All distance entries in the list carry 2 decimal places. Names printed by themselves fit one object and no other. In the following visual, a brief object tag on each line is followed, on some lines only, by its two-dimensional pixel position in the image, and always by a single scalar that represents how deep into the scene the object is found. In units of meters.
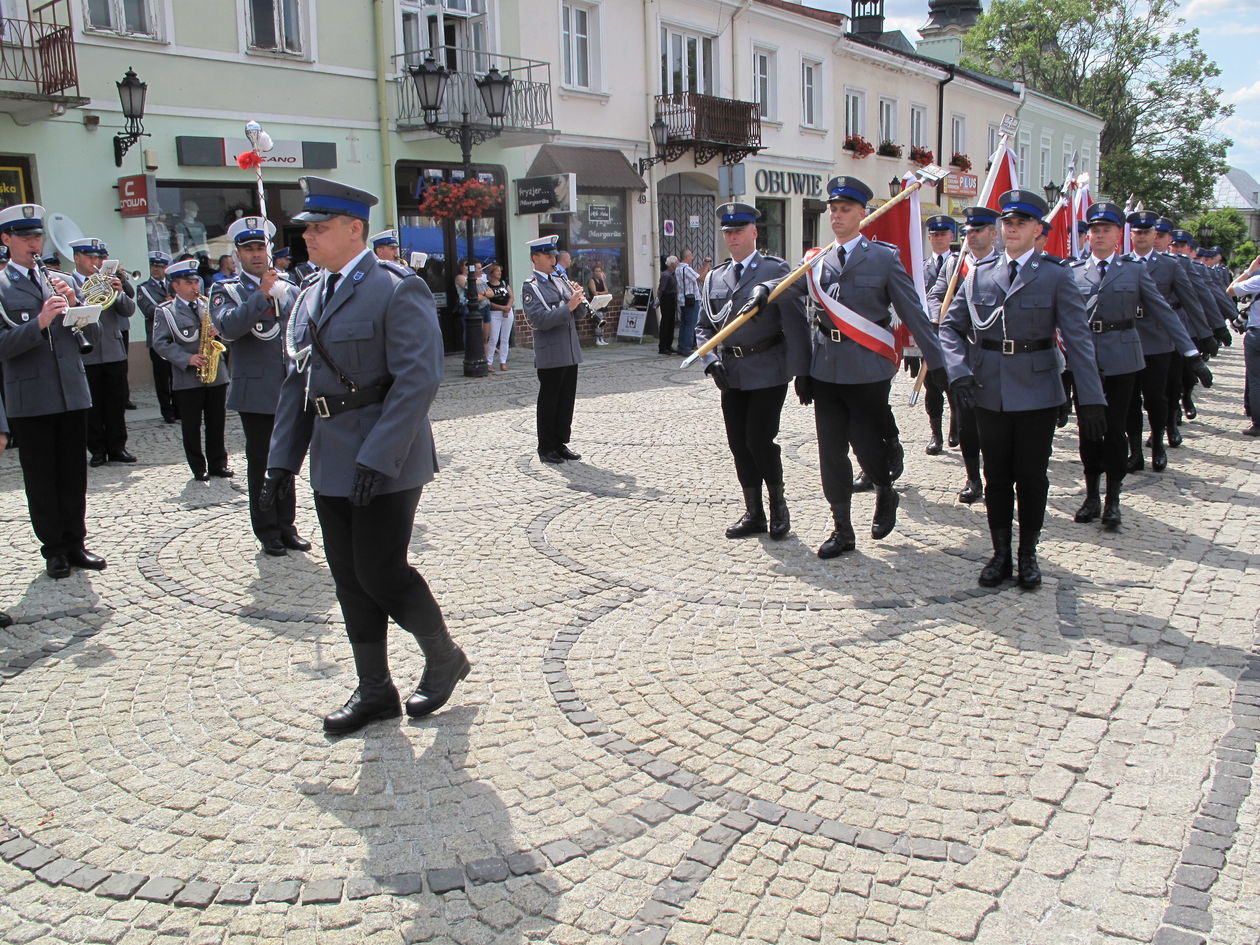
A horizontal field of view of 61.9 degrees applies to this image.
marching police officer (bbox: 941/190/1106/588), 5.60
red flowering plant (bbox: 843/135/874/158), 30.25
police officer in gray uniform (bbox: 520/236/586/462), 9.52
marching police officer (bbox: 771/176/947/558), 6.18
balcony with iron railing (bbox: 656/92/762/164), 23.69
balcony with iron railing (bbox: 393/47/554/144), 18.70
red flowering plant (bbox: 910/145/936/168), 32.72
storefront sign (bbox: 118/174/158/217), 14.84
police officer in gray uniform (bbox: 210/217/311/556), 6.66
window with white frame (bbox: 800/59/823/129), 29.11
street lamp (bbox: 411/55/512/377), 16.30
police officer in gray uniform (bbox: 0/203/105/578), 6.19
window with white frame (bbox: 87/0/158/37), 15.09
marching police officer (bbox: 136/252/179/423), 12.58
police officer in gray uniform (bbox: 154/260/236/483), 8.42
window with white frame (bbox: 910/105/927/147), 34.00
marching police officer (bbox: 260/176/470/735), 3.81
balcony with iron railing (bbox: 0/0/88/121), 13.73
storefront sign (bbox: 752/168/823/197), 27.25
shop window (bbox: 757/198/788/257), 28.33
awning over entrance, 21.31
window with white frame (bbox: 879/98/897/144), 32.44
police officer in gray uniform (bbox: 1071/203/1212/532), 7.16
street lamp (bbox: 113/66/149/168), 14.34
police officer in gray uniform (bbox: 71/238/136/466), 9.98
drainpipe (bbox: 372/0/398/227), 18.53
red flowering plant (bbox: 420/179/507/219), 17.41
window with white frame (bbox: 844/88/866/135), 30.75
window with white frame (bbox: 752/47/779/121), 27.28
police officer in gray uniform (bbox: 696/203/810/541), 6.54
